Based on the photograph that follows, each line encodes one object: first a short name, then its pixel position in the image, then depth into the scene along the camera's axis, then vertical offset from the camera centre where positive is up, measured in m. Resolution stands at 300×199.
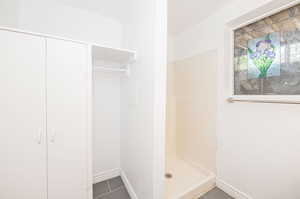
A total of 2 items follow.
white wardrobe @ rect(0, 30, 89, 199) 1.02 -0.18
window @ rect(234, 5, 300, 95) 1.16 +0.49
